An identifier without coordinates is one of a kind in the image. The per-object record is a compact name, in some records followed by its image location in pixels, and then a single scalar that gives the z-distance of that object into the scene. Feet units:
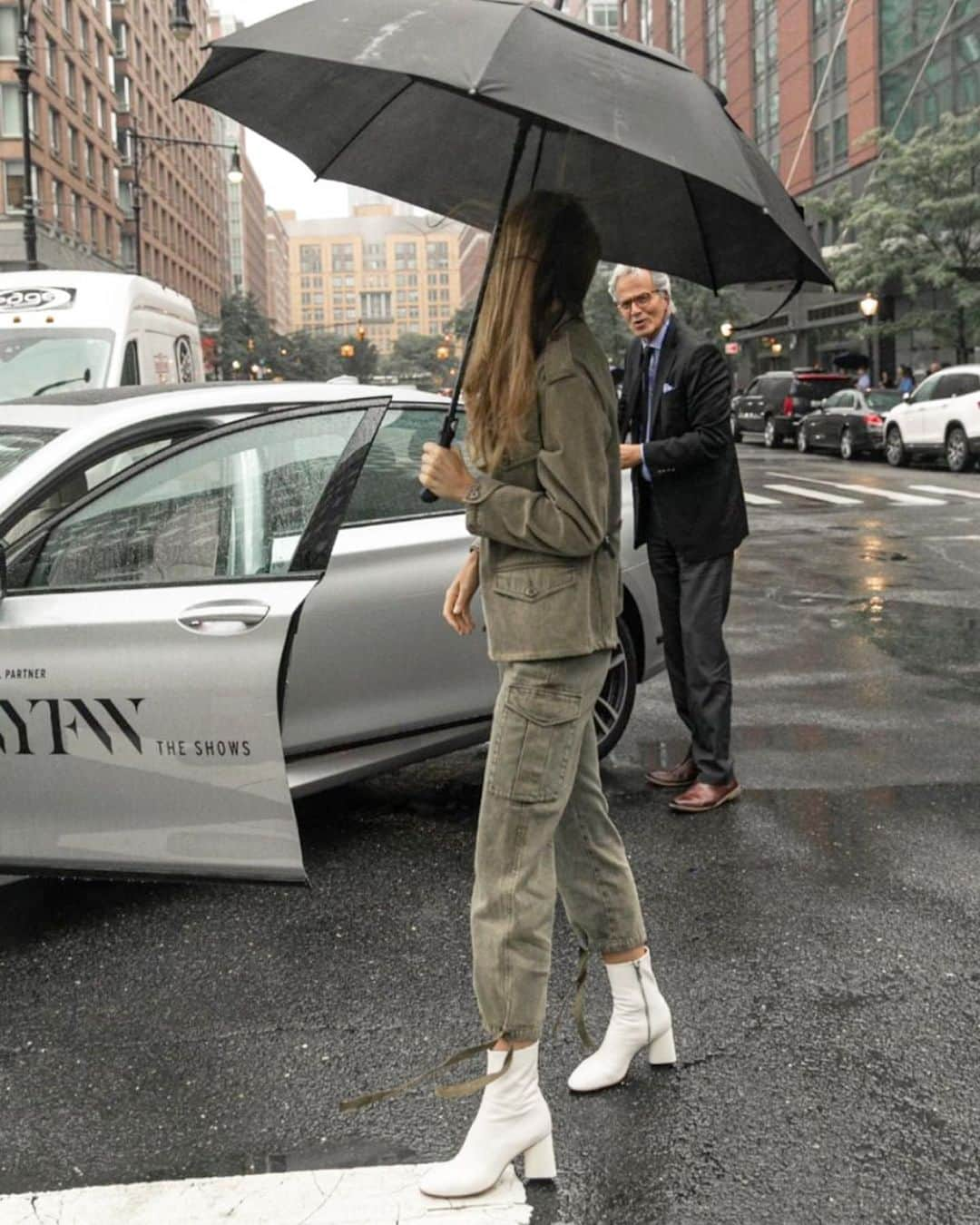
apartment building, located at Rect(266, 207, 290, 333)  581.94
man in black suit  15.03
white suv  70.23
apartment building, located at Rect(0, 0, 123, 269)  152.87
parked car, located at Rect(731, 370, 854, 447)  106.22
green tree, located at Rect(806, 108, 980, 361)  100.99
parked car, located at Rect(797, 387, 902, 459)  86.84
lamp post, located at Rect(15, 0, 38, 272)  68.49
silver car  10.52
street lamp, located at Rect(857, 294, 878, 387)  109.09
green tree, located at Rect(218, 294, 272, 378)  258.78
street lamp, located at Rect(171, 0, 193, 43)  85.81
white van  36.32
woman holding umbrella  8.04
